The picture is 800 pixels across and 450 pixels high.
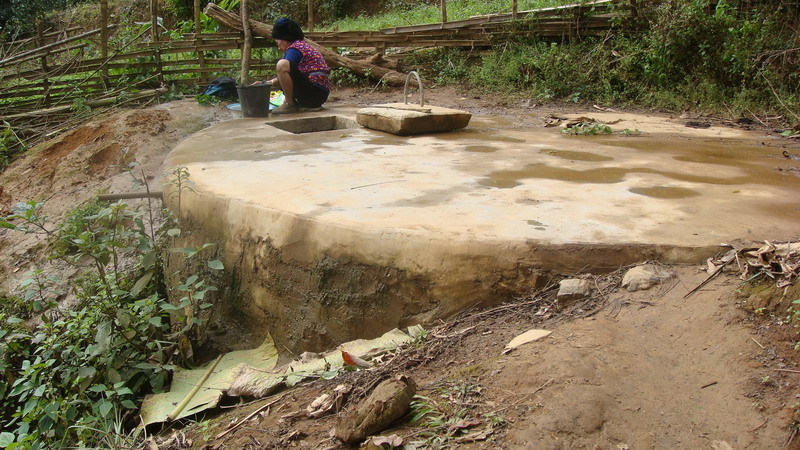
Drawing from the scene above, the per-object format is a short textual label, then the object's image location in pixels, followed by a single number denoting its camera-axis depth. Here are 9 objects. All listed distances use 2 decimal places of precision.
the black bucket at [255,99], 6.93
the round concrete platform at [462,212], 2.69
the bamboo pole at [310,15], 10.61
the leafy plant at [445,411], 1.95
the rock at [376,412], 2.00
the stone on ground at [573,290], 2.56
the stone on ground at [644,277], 2.49
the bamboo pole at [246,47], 7.88
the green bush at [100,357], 3.02
